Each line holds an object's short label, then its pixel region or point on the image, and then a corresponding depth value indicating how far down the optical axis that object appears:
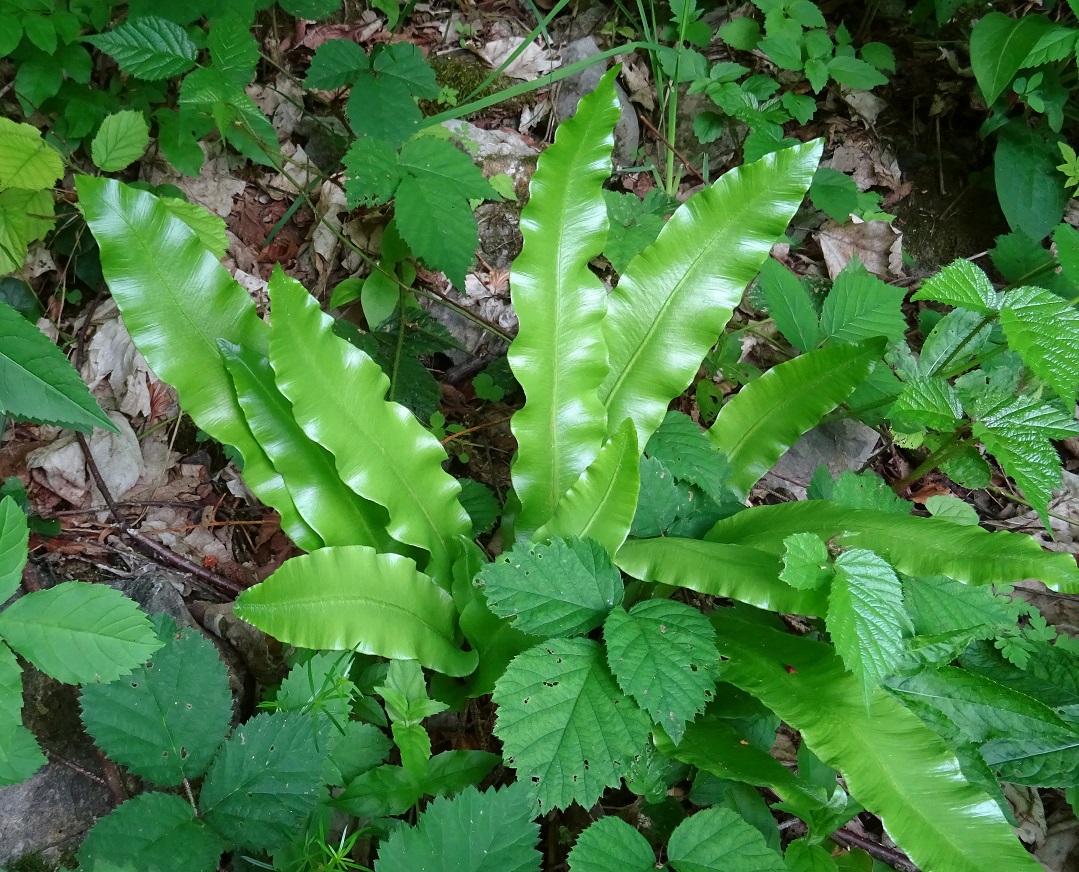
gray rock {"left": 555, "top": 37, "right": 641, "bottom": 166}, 0.97
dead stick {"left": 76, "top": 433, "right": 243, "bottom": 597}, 0.64
